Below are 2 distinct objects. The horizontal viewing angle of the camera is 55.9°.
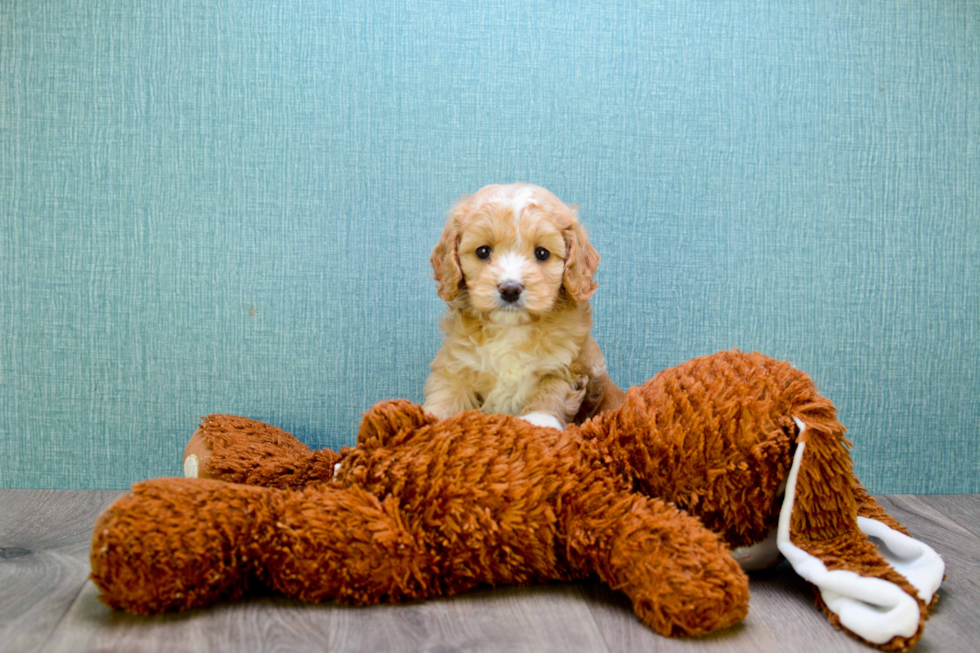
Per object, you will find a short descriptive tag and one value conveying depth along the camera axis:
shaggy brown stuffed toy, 0.55
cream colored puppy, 0.70
